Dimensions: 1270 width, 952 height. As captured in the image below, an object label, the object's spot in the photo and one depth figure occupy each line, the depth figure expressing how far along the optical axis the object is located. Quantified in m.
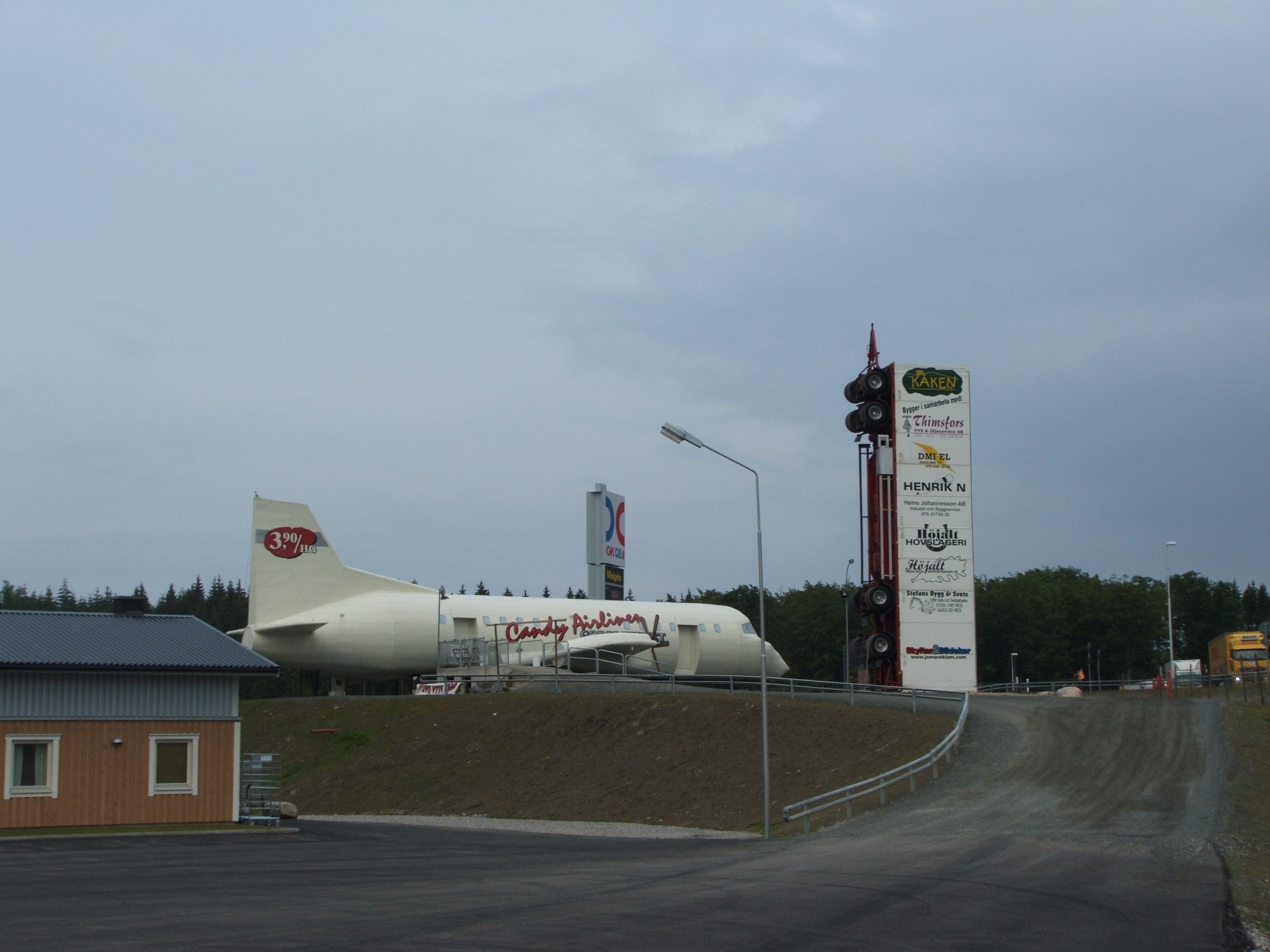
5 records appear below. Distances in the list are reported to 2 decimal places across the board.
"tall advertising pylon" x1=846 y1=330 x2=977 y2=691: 54.56
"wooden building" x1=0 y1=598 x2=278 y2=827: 30.17
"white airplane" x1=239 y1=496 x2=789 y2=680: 53.75
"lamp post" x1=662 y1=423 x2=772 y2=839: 30.27
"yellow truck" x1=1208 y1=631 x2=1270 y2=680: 74.88
